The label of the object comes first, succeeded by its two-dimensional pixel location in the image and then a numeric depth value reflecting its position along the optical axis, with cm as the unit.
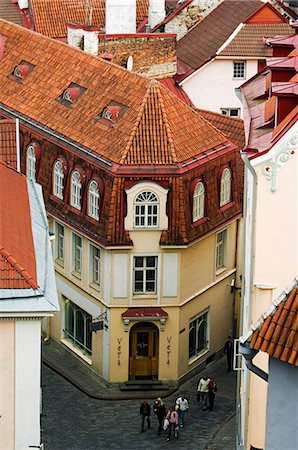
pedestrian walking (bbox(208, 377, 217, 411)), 6278
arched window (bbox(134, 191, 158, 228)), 6250
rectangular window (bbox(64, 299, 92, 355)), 6625
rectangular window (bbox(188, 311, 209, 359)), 6625
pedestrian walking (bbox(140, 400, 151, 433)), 6038
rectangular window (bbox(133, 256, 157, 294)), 6384
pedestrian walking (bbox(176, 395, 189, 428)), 6078
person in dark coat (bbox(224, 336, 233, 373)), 6706
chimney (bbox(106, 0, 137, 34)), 8181
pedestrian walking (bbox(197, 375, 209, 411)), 6316
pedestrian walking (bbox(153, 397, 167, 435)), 6050
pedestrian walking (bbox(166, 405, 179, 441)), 5994
